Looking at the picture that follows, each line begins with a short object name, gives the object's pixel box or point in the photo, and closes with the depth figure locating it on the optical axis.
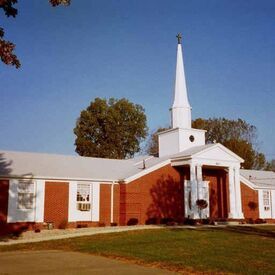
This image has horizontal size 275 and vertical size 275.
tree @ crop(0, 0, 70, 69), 9.90
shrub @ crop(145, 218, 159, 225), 30.25
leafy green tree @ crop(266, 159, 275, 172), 63.09
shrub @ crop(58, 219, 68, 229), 26.61
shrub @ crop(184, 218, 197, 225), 29.50
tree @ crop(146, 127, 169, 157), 64.31
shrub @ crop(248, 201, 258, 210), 36.47
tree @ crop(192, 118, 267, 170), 60.69
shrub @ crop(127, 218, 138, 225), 29.37
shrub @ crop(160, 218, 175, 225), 30.45
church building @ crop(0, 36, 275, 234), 26.14
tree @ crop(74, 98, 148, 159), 53.91
